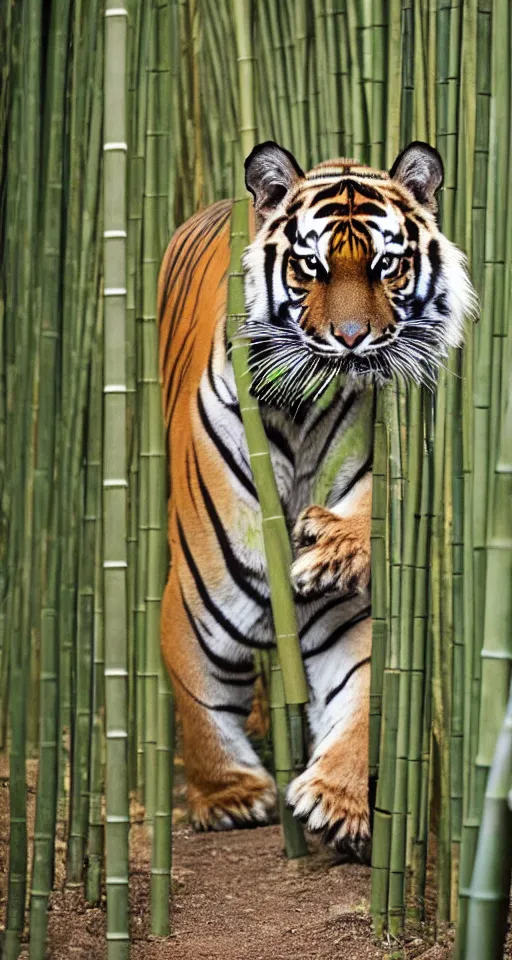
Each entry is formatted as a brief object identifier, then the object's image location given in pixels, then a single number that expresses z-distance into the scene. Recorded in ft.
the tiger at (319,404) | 28.42
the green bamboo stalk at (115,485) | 27.19
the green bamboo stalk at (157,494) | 27.99
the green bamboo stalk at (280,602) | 28.41
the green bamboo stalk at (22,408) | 28.21
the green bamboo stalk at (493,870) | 21.13
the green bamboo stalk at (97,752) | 28.46
